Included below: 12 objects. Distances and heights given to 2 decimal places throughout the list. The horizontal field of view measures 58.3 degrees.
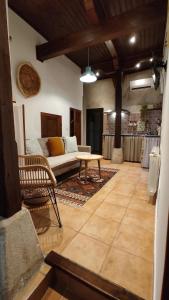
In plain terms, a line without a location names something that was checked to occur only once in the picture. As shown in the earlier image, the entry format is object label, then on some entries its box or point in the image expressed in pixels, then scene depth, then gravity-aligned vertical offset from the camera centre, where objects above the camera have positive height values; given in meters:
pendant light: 3.18 +1.28
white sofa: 2.83 -0.46
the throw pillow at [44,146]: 3.33 -0.22
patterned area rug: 2.29 -0.93
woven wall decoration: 2.94 +1.15
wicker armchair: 1.60 -0.46
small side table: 2.90 -0.42
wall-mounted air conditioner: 4.61 +1.63
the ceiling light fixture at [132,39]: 3.45 +2.26
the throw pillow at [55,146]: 3.46 -0.24
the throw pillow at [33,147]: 2.82 -0.21
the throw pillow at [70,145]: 3.95 -0.23
